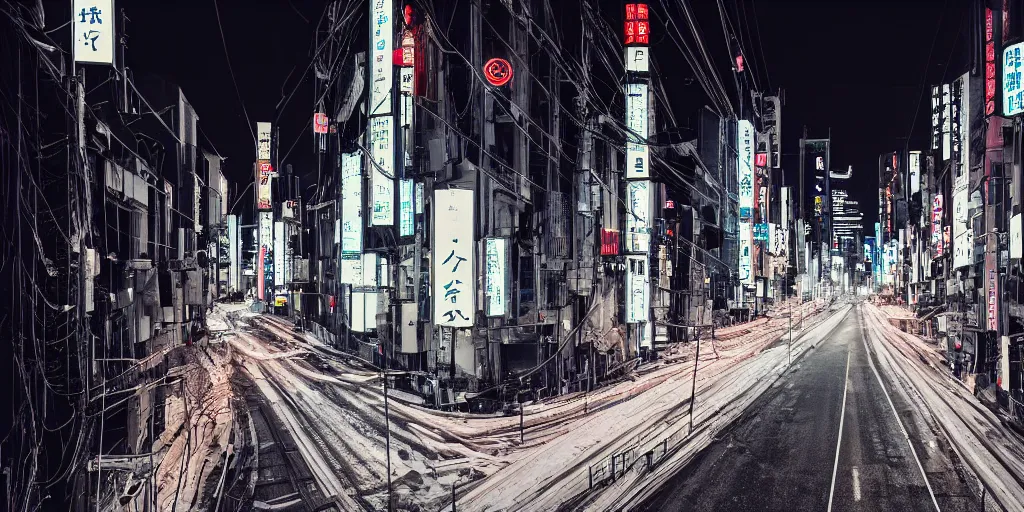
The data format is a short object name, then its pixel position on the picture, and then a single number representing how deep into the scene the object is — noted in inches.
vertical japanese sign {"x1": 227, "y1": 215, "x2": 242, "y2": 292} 2005.4
